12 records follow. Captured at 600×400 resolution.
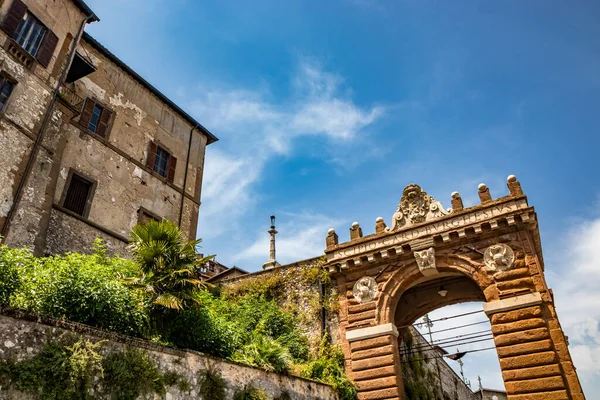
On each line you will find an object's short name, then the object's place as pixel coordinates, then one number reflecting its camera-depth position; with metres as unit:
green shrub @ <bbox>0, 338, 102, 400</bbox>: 6.23
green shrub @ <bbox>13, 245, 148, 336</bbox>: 8.44
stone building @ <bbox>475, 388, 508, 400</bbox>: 41.38
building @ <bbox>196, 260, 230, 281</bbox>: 27.12
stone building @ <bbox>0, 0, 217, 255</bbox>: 13.61
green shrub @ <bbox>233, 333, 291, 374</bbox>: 11.48
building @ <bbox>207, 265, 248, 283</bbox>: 24.05
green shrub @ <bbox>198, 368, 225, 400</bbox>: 9.27
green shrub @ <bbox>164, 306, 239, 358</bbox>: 10.64
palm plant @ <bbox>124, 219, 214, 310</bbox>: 10.10
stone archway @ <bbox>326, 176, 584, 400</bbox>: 12.23
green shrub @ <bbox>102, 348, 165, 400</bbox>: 7.45
